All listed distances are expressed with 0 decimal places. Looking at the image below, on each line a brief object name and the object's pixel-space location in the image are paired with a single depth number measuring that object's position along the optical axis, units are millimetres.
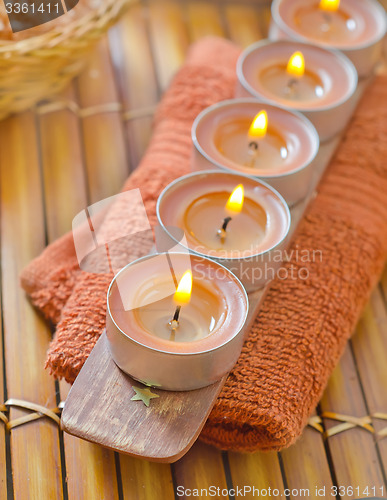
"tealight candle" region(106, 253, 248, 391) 458
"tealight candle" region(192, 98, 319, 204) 505
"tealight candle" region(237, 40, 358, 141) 530
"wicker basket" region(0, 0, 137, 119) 526
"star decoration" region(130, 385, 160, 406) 462
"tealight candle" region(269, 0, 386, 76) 560
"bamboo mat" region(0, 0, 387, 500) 480
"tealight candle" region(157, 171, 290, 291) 482
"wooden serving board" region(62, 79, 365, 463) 456
